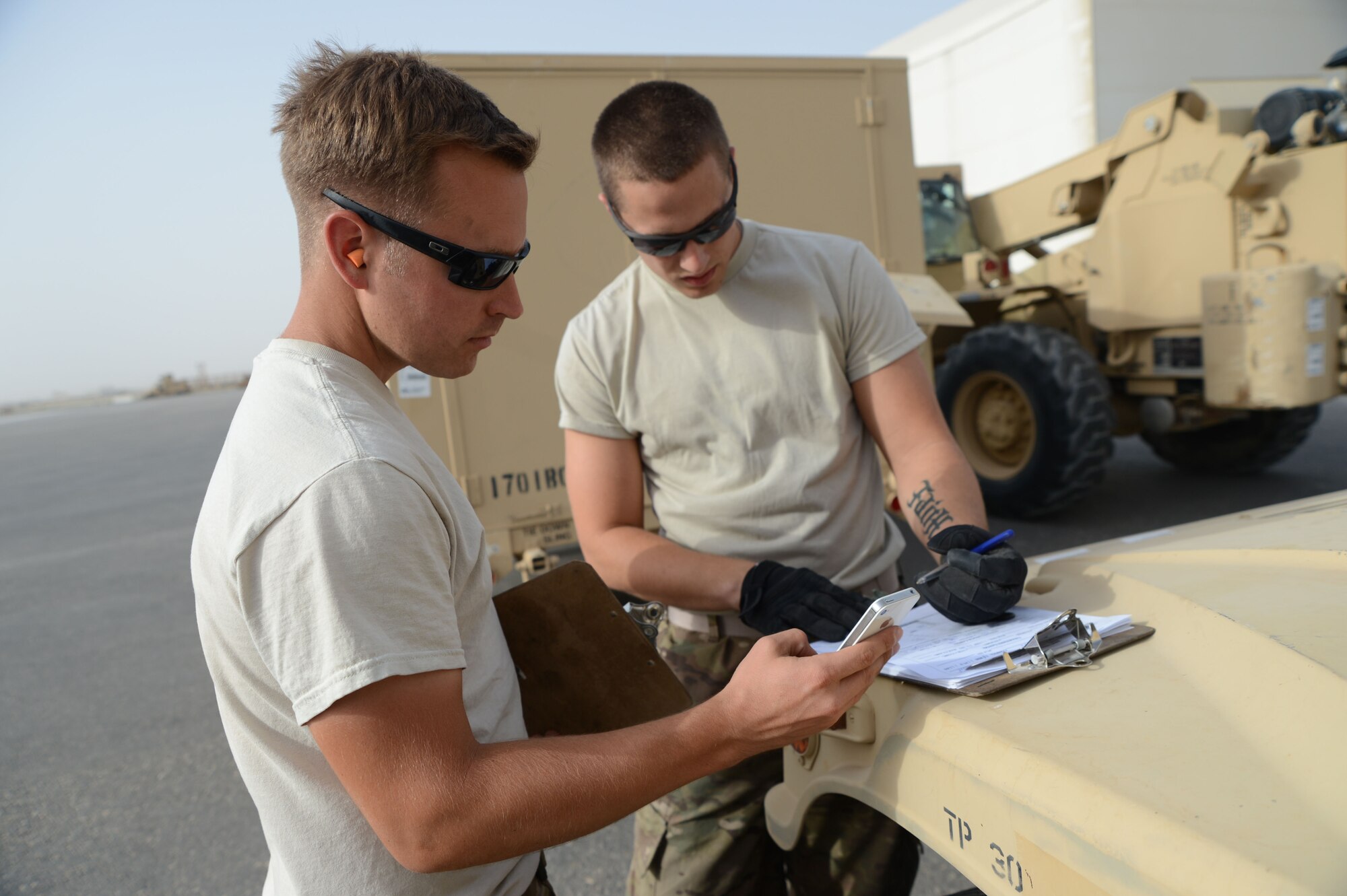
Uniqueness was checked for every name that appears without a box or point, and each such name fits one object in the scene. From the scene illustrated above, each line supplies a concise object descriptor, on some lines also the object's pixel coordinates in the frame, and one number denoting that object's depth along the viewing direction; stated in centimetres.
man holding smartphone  100
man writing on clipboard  191
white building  1914
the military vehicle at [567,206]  454
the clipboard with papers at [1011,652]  126
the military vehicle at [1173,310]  524
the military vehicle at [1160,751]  89
